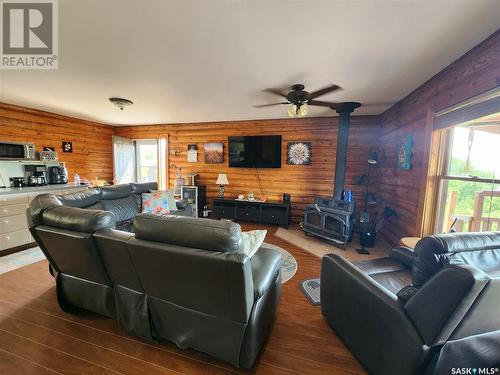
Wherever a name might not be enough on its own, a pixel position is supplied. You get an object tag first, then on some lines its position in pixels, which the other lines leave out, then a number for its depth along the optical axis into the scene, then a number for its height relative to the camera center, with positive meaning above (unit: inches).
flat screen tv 188.5 +18.9
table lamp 198.2 -8.7
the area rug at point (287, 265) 102.3 -49.0
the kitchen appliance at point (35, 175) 152.8 -9.5
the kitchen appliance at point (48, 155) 161.9 +5.7
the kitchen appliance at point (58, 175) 164.6 -9.3
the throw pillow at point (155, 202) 142.1 -23.8
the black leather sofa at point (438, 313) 35.4 -26.8
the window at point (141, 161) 223.3 +6.5
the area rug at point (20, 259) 106.2 -53.0
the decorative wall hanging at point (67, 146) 183.2 +15.1
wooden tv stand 178.4 -34.4
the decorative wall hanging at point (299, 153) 183.0 +18.5
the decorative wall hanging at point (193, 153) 215.3 +16.6
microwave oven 139.6 +7.3
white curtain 216.7 +7.1
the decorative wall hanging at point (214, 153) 207.0 +17.1
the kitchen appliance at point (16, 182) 145.6 -14.4
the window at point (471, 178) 72.8 +1.6
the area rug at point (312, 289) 83.7 -49.3
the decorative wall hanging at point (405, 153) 115.0 +15.0
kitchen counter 126.4 -17.8
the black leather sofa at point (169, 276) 46.8 -28.4
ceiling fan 107.3 +40.6
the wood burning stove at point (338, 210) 137.4 -23.6
